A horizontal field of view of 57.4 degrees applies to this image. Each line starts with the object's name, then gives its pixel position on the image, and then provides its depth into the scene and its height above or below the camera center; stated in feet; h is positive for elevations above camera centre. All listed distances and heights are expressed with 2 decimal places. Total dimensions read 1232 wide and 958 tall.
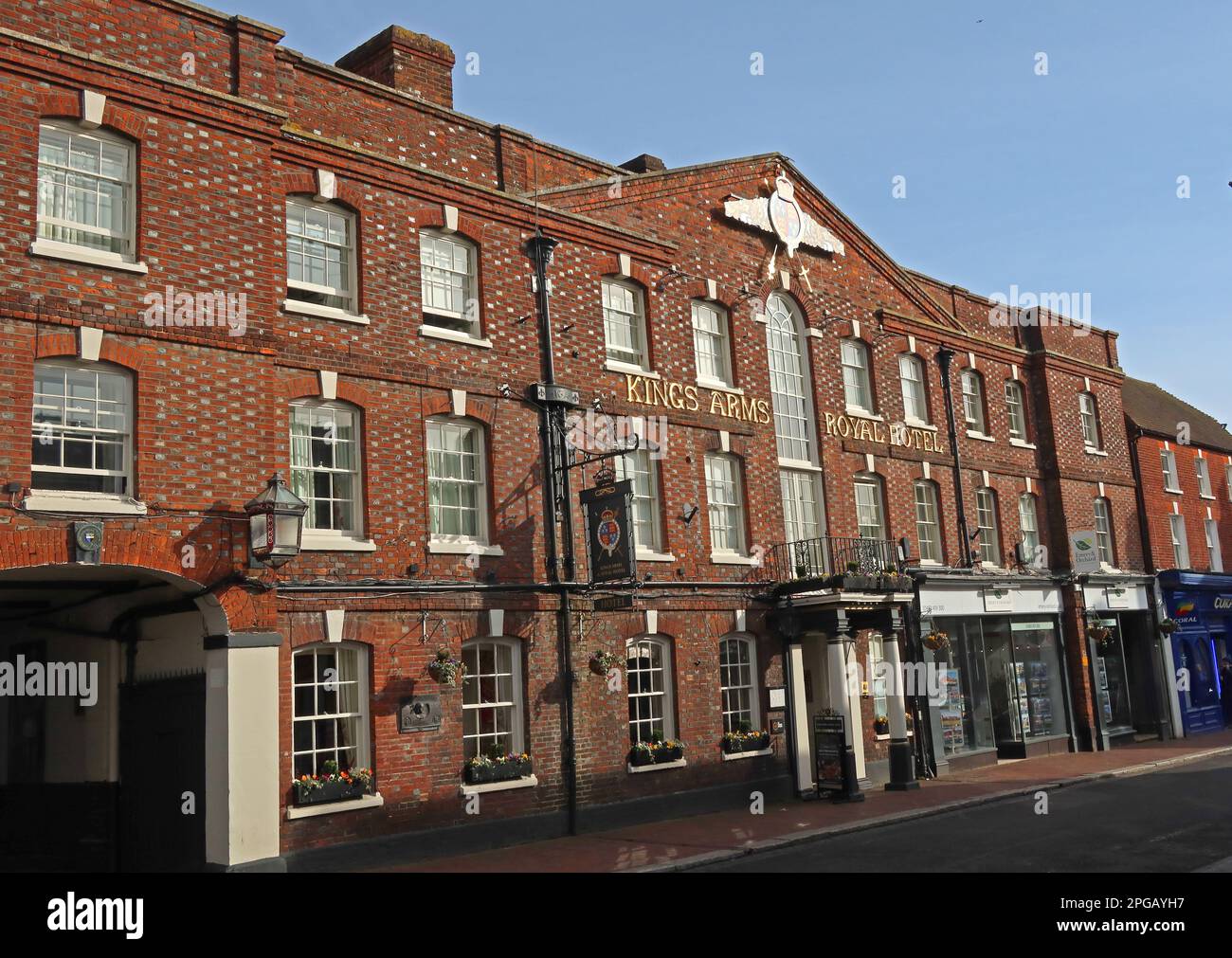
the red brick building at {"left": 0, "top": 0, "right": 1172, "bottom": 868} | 44.75 +11.00
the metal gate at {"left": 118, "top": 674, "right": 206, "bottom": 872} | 47.73 -3.08
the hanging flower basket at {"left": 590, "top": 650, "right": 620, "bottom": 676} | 57.93 +0.86
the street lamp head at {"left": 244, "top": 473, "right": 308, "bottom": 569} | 44.57 +6.90
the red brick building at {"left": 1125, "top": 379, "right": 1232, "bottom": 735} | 102.68 +10.19
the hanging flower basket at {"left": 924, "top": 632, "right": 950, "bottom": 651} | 75.72 +1.26
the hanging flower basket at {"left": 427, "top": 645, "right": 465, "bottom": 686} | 51.62 +0.94
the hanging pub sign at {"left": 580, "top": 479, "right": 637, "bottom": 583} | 55.36 +7.30
